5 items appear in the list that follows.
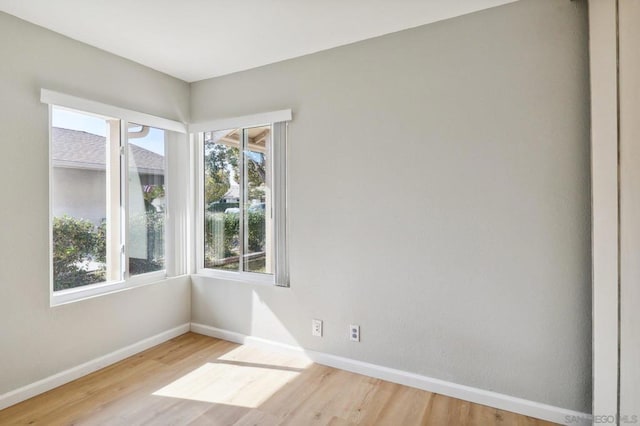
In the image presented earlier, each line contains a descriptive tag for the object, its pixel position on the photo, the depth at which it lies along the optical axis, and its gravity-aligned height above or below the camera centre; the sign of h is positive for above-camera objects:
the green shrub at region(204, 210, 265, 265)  3.33 -0.21
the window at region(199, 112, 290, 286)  3.10 +0.09
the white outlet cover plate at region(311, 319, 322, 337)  2.91 -0.98
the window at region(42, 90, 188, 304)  2.65 +0.11
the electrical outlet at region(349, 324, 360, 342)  2.75 -0.96
